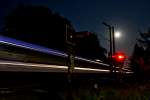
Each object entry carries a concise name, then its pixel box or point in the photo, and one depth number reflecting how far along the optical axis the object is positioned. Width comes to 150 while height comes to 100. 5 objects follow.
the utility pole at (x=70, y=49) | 4.63
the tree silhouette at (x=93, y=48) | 38.83
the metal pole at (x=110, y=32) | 20.91
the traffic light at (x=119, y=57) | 12.36
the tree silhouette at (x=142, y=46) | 48.52
